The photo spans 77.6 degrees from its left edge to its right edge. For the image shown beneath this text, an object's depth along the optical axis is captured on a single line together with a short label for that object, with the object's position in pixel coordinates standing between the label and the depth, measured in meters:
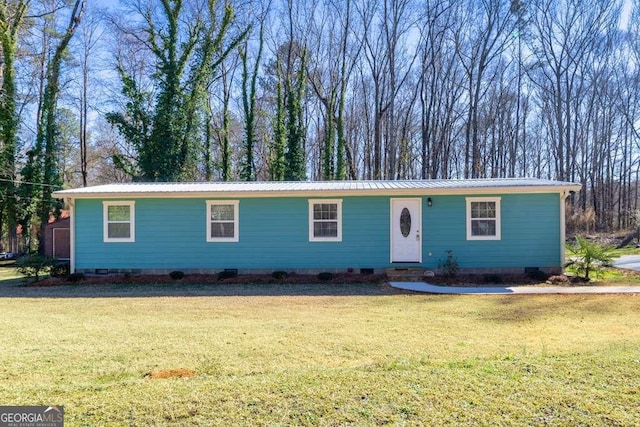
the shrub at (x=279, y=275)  11.06
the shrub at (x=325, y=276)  10.84
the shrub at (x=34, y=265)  11.23
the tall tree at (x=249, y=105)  24.56
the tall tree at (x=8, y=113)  20.05
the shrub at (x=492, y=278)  10.21
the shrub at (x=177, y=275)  11.20
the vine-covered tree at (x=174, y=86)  20.89
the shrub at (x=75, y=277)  11.16
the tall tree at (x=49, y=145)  21.19
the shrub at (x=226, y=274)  11.15
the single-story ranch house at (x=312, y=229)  10.98
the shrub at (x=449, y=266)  10.78
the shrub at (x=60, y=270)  11.59
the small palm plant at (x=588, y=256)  10.14
